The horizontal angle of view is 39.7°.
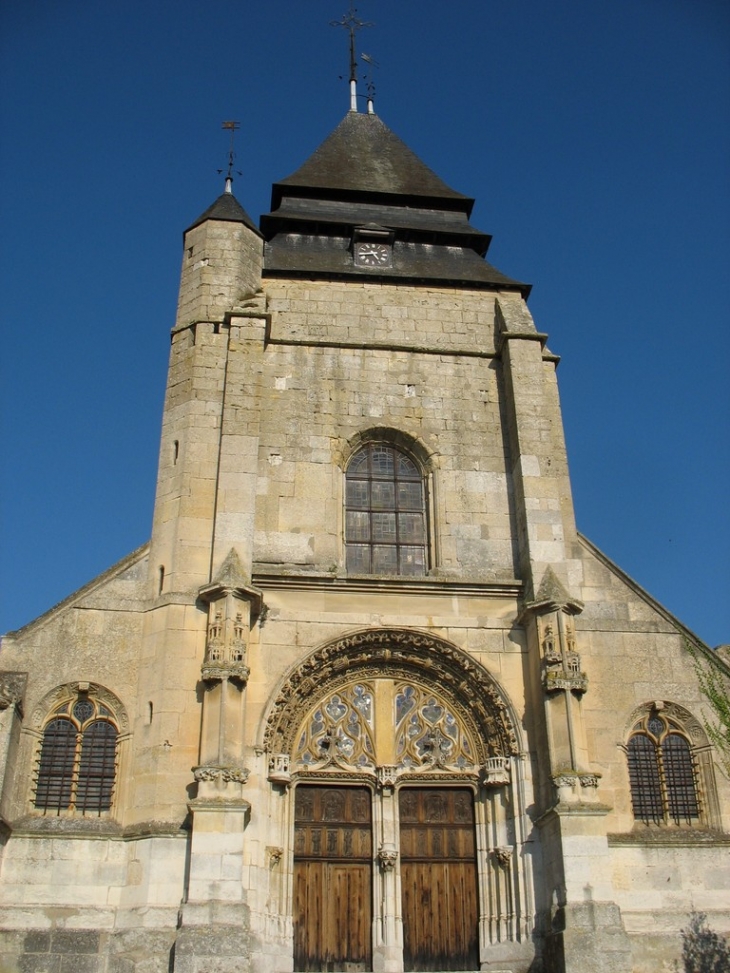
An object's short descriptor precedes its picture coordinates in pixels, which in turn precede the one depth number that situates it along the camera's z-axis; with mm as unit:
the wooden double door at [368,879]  11914
